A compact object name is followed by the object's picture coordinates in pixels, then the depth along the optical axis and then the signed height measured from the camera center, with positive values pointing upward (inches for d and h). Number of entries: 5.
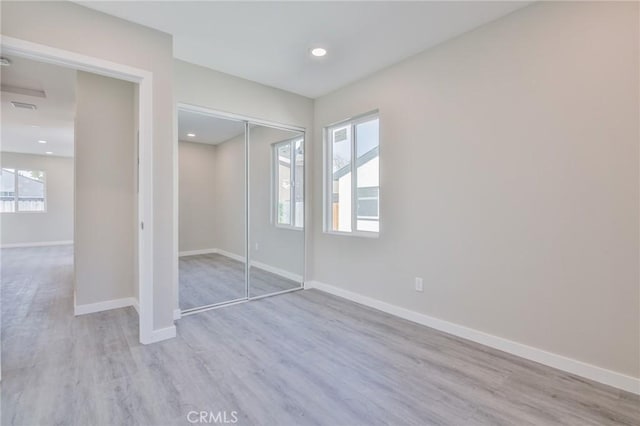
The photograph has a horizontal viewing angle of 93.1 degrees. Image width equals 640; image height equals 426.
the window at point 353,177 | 139.6 +16.4
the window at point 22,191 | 314.0 +18.2
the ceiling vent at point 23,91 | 150.2 +59.7
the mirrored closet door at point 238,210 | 146.3 -0.5
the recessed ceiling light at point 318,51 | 114.7 +60.8
